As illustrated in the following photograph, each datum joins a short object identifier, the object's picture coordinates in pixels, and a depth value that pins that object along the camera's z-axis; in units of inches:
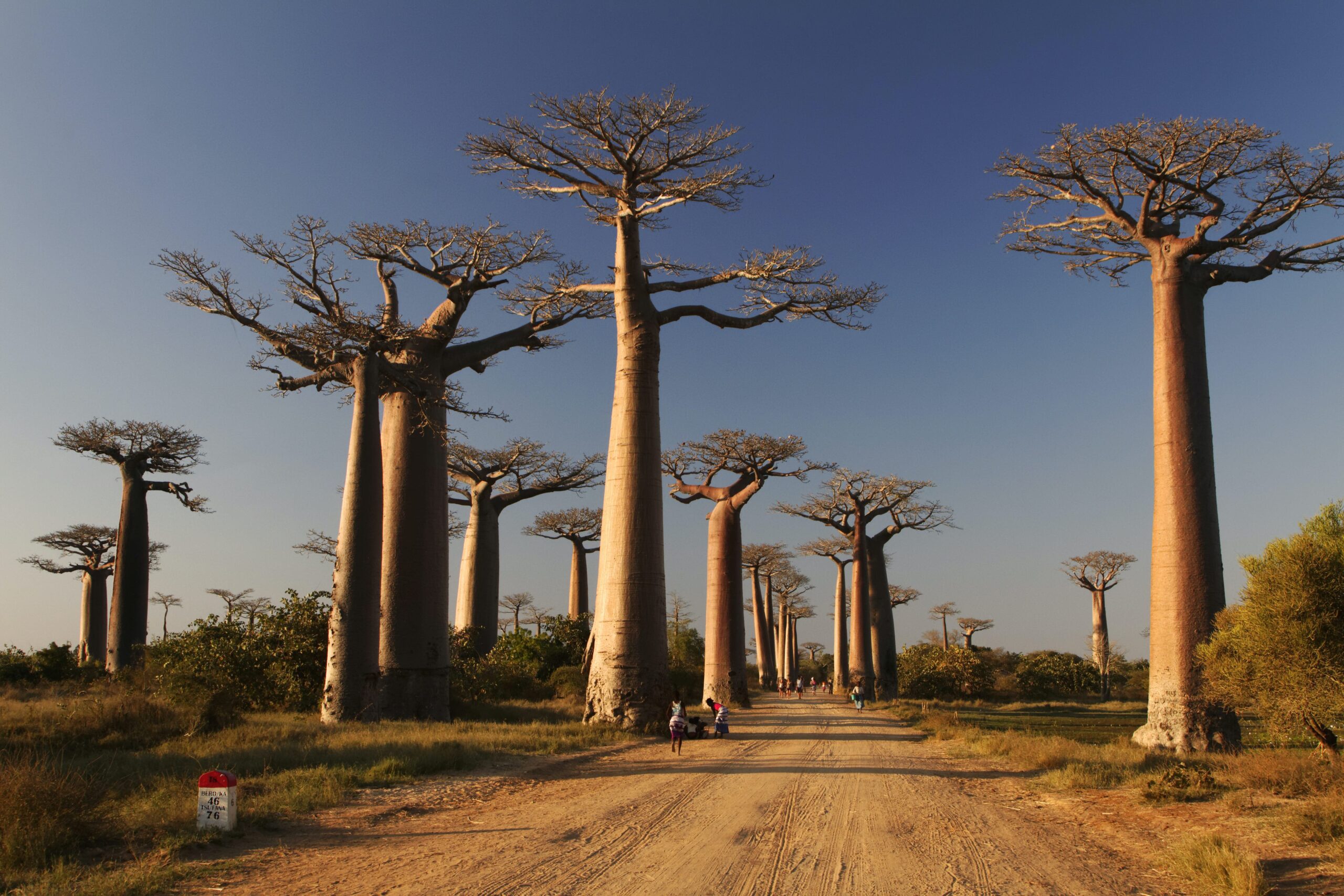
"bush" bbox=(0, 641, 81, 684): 1012.5
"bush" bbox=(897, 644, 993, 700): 1509.6
